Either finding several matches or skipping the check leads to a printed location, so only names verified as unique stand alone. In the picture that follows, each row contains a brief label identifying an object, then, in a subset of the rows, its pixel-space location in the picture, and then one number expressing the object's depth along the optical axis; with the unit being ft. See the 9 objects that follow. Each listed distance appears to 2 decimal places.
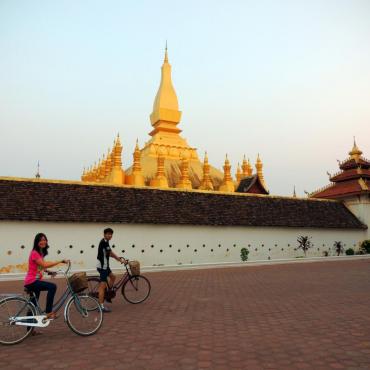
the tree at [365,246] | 79.10
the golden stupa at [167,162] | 86.89
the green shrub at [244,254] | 65.41
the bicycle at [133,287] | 28.07
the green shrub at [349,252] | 77.17
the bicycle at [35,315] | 17.90
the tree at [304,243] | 73.15
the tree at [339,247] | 77.82
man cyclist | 24.96
